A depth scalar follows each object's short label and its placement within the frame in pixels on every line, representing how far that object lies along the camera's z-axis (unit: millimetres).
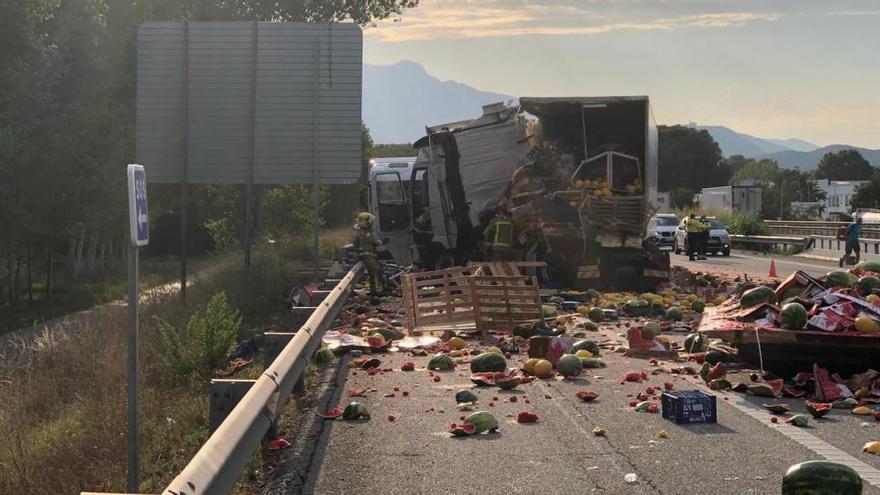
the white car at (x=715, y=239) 45625
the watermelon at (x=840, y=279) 12161
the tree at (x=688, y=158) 130375
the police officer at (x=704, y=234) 41681
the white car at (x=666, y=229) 52000
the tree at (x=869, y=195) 118688
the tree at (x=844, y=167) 172625
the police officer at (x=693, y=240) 41156
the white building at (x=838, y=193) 165375
